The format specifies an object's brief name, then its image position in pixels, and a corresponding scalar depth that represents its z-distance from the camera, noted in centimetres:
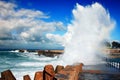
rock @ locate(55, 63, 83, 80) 282
